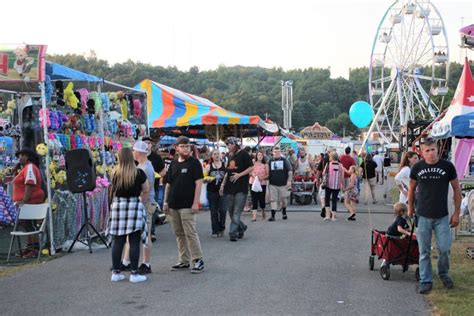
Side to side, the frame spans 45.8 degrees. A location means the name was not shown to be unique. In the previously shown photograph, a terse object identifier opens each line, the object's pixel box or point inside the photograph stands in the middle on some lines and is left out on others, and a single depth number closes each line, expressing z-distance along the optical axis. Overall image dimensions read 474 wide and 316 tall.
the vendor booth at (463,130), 8.37
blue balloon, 24.92
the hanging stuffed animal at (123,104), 11.51
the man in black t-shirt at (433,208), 6.19
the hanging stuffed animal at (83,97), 10.04
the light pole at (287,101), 53.72
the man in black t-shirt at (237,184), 10.15
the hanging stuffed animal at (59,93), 9.35
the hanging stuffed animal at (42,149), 8.41
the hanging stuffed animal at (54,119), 8.85
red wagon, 6.81
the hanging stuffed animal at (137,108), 12.26
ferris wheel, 38.91
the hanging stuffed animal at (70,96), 9.55
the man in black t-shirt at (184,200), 7.18
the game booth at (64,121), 8.46
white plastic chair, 8.38
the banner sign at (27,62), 8.24
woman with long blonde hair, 6.61
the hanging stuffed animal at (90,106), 10.20
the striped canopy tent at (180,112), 16.25
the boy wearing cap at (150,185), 7.14
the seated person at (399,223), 7.04
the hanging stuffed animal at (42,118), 8.51
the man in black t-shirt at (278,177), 13.44
